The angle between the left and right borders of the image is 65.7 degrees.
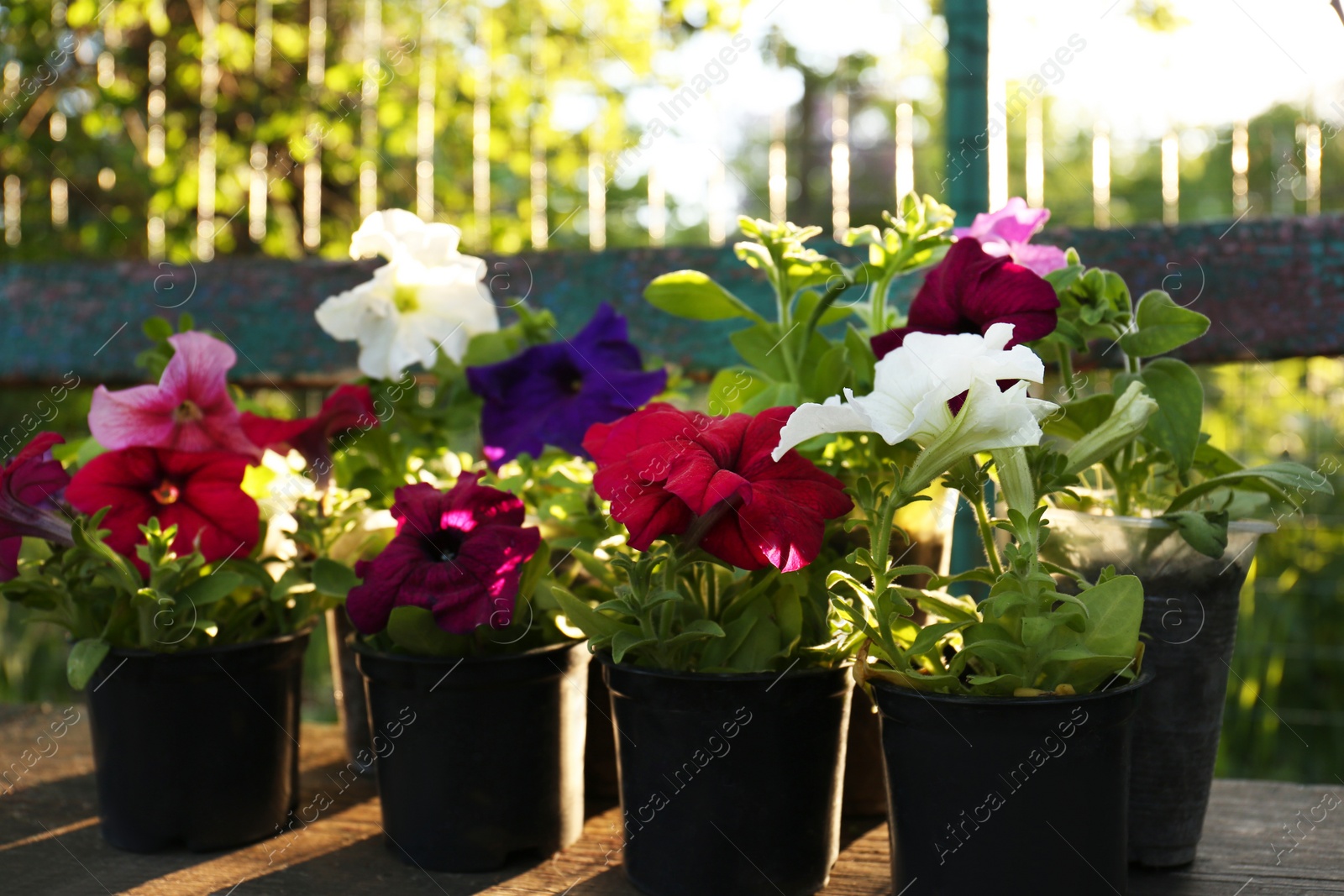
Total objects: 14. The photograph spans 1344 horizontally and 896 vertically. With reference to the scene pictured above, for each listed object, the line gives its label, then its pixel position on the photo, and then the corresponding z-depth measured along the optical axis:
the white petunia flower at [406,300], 0.94
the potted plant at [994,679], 0.60
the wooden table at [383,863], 0.74
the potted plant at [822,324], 0.79
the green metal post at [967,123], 1.18
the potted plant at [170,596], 0.77
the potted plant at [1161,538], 0.73
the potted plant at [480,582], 0.74
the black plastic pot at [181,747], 0.79
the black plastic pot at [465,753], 0.76
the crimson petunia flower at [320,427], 0.89
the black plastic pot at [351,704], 1.02
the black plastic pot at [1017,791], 0.60
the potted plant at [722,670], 0.65
